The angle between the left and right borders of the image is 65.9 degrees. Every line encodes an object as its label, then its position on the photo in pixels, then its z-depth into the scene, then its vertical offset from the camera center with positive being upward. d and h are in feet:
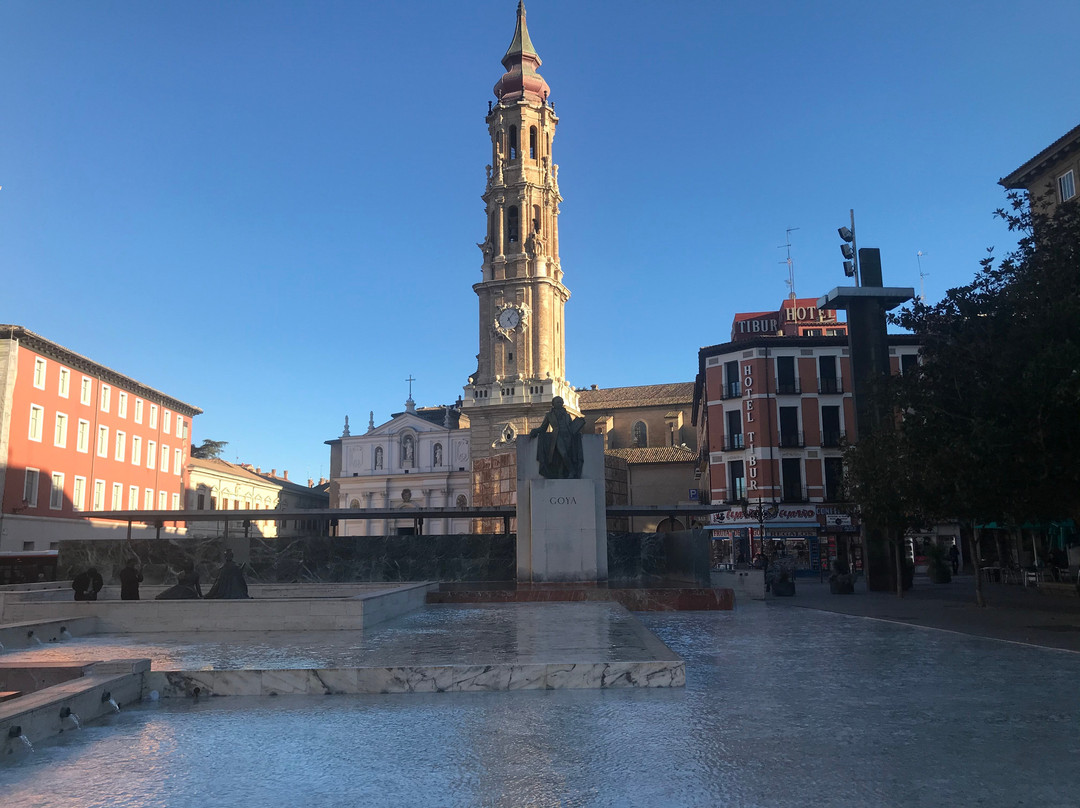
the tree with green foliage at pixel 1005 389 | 45.83 +8.20
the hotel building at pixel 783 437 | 149.69 +17.54
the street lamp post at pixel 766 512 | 144.15 +3.60
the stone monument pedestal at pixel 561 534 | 59.72 +0.05
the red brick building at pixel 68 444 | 131.03 +17.44
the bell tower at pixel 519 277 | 213.87 +68.66
